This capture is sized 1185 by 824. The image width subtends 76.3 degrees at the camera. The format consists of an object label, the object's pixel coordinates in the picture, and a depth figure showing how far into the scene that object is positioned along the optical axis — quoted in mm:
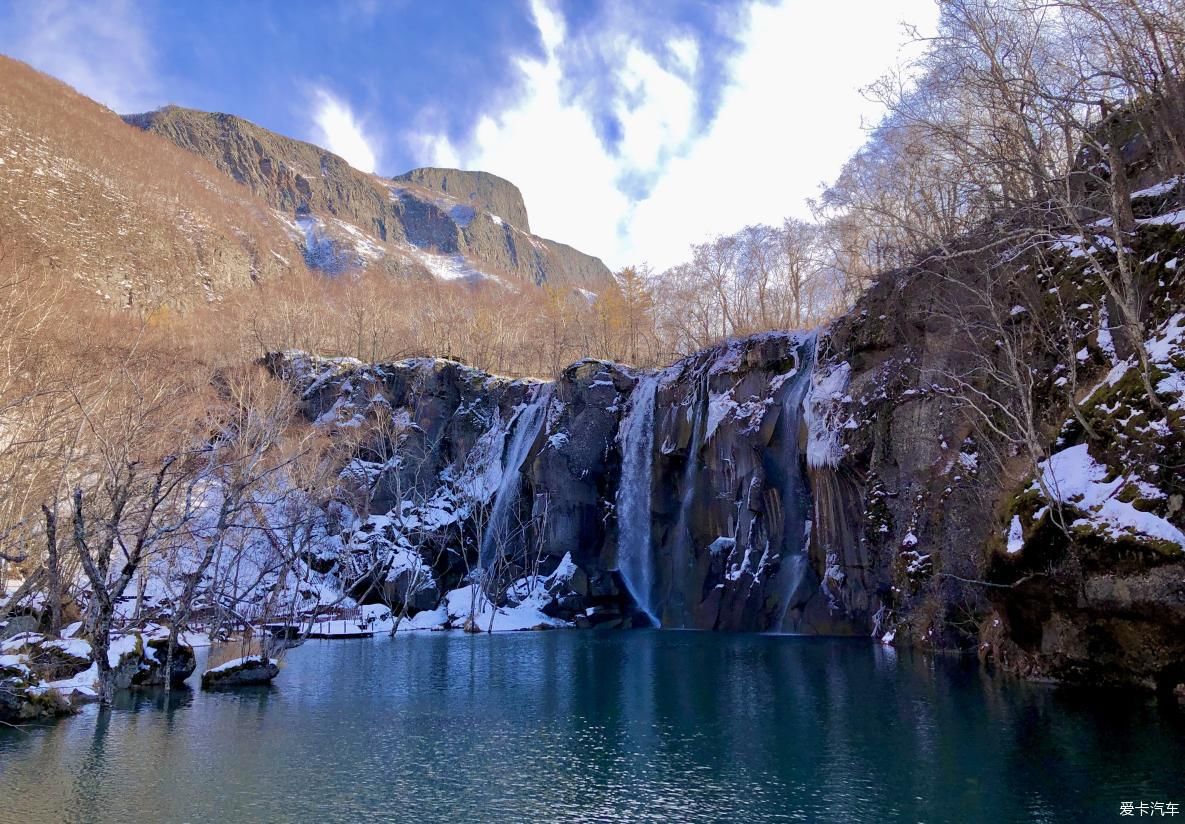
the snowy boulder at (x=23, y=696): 14250
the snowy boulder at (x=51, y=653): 16875
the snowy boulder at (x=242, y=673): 19141
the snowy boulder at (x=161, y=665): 18891
